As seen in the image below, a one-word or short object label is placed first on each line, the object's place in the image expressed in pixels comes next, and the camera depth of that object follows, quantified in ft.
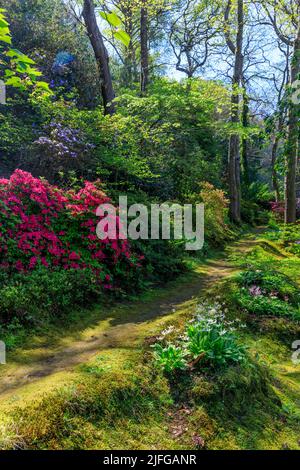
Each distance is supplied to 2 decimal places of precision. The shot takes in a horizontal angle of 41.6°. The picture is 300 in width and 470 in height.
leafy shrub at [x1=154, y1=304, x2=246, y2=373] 11.68
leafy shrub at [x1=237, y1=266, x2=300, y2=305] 22.63
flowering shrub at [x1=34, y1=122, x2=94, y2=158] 29.66
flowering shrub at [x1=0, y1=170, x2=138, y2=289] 19.51
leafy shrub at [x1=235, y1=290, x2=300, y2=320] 20.49
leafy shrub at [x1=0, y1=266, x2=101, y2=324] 16.33
